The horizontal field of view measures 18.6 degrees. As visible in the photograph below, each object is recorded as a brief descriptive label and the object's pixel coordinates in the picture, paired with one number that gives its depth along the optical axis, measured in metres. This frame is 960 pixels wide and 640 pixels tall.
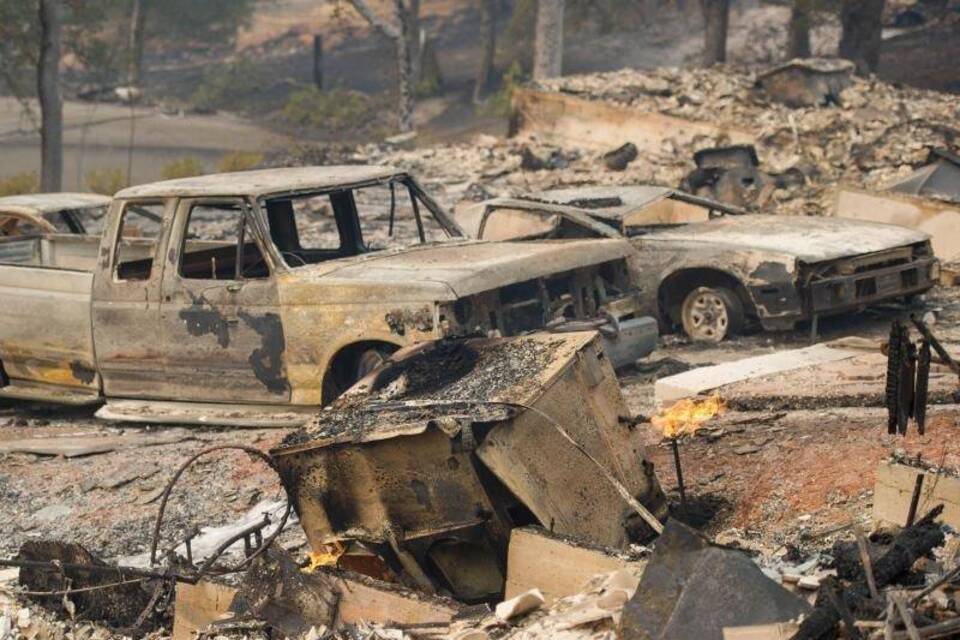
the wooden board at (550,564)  11.85
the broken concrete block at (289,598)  12.24
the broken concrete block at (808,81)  41.27
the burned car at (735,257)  21.86
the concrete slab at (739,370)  17.95
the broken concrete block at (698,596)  9.91
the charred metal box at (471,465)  12.38
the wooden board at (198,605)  12.76
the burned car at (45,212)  23.42
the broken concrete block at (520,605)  11.38
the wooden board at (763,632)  9.76
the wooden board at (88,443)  18.69
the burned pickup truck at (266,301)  17.85
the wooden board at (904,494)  12.60
